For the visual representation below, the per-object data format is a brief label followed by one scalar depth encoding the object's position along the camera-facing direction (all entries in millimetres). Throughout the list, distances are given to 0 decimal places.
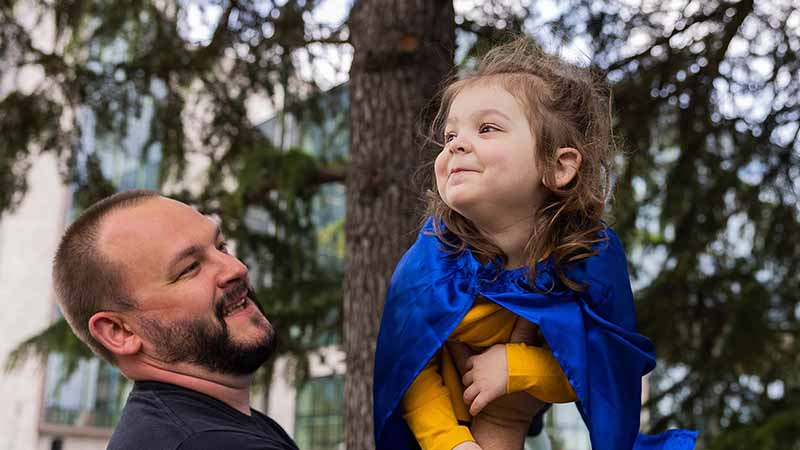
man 2375
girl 2086
